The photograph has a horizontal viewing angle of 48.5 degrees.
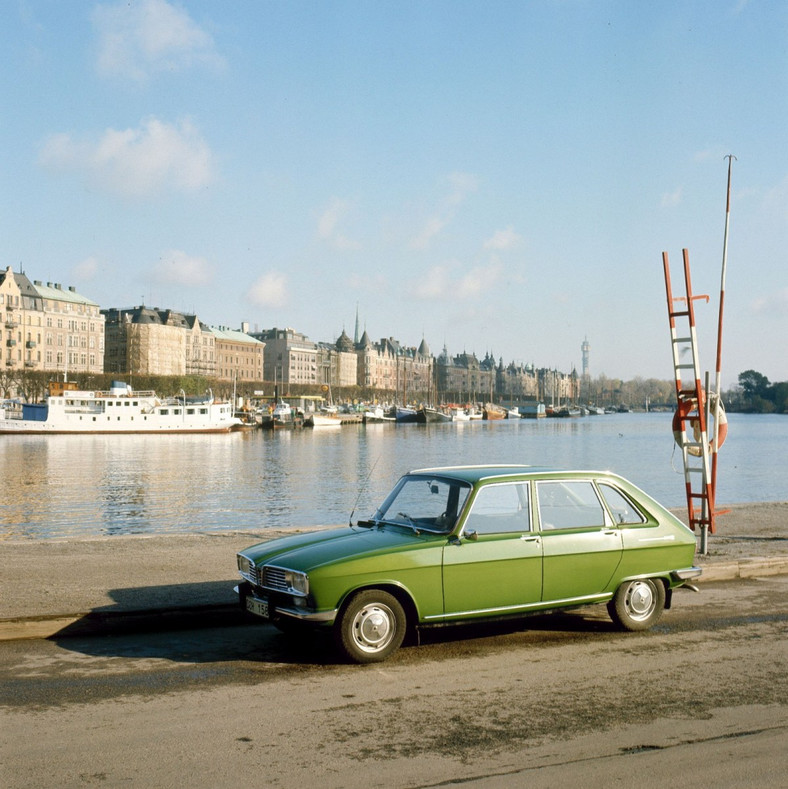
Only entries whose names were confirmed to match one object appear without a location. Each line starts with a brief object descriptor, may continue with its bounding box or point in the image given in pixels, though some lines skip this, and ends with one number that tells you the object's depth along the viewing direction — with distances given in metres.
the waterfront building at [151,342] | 163.62
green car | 7.41
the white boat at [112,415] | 88.00
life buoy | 13.98
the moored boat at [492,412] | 186.75
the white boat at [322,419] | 120.75
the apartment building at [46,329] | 130.12
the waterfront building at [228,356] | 194.25
